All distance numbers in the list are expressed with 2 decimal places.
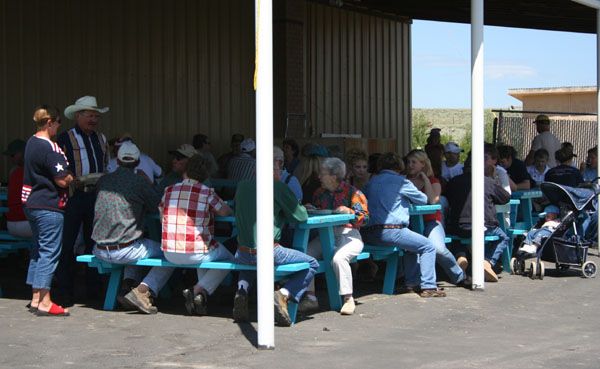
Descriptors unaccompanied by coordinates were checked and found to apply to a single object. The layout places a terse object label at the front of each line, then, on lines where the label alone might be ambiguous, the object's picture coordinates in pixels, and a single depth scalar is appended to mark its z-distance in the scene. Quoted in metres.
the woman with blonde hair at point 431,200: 10.55
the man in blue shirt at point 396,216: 10.04
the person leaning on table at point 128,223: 8.98
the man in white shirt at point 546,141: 16.44
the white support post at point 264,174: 7.66
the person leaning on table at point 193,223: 8.74
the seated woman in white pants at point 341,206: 9.36
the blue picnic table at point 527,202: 12.25
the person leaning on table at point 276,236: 8.62
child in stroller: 11.53
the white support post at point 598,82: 14.03
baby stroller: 11.57
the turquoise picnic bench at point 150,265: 8.65
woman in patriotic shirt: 8.86
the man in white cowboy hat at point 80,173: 9.52
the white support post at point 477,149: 10.59
